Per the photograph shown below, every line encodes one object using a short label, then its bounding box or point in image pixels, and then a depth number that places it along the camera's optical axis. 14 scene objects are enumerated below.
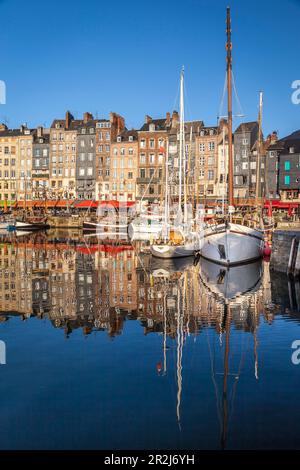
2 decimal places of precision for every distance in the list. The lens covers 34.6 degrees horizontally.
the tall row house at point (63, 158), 88.19
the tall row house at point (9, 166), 92.38
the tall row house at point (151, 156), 80.75
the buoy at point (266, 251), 34.20
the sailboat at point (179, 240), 31.72
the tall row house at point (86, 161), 86.56
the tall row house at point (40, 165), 89.81
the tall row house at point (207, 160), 77.38
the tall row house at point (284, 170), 70.88
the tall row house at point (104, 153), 85.25
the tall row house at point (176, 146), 77.25
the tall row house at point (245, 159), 73.75
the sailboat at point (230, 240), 28.06
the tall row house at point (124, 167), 83.69
